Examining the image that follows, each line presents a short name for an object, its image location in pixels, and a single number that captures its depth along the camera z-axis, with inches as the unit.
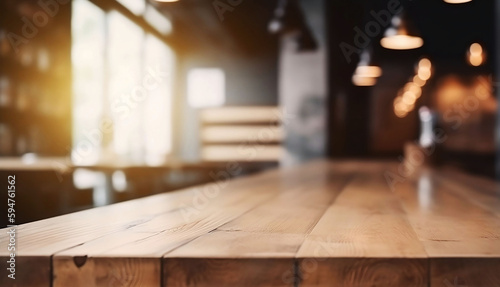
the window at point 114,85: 275.0
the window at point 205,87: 495.2
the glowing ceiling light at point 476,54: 398.9
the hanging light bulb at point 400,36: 140.1
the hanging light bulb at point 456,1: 113.0
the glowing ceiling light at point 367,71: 244.9
